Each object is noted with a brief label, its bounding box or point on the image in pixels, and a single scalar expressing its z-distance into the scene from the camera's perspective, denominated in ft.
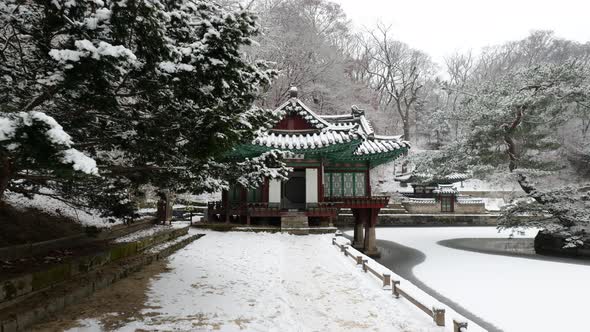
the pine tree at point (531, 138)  50.72
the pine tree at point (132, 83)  10.00
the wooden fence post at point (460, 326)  14.98
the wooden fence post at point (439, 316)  16.60
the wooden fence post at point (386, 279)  22.80
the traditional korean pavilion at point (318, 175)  48.29
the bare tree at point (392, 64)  147.43
